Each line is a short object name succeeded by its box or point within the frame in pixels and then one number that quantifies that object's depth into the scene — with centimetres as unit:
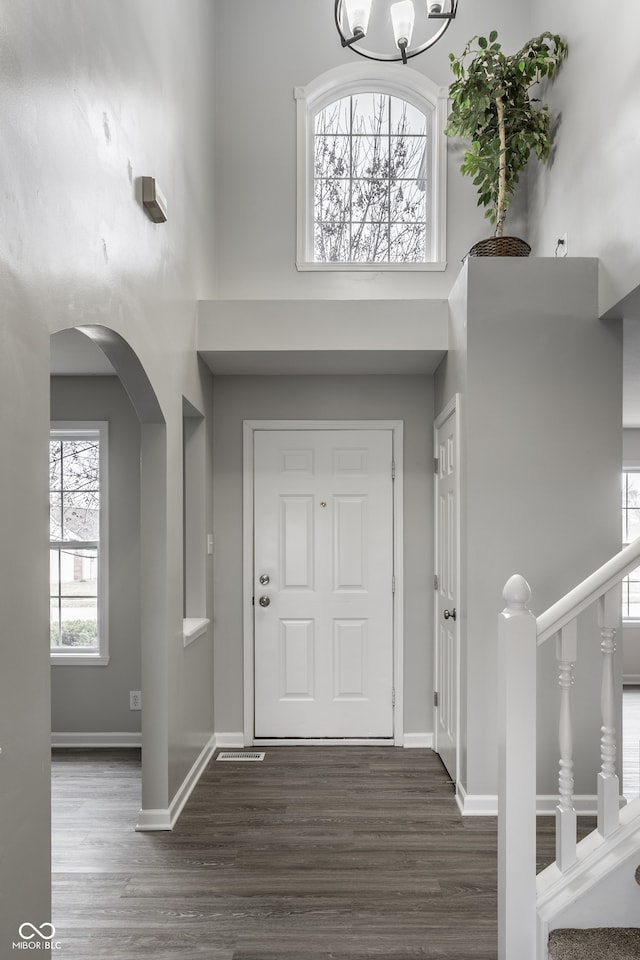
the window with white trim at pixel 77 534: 463
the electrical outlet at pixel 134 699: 453
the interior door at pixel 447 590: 375
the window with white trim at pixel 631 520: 657
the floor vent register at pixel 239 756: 424
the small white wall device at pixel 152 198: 283
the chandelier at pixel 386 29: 464
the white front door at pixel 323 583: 454
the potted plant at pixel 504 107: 384
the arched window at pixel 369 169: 466
